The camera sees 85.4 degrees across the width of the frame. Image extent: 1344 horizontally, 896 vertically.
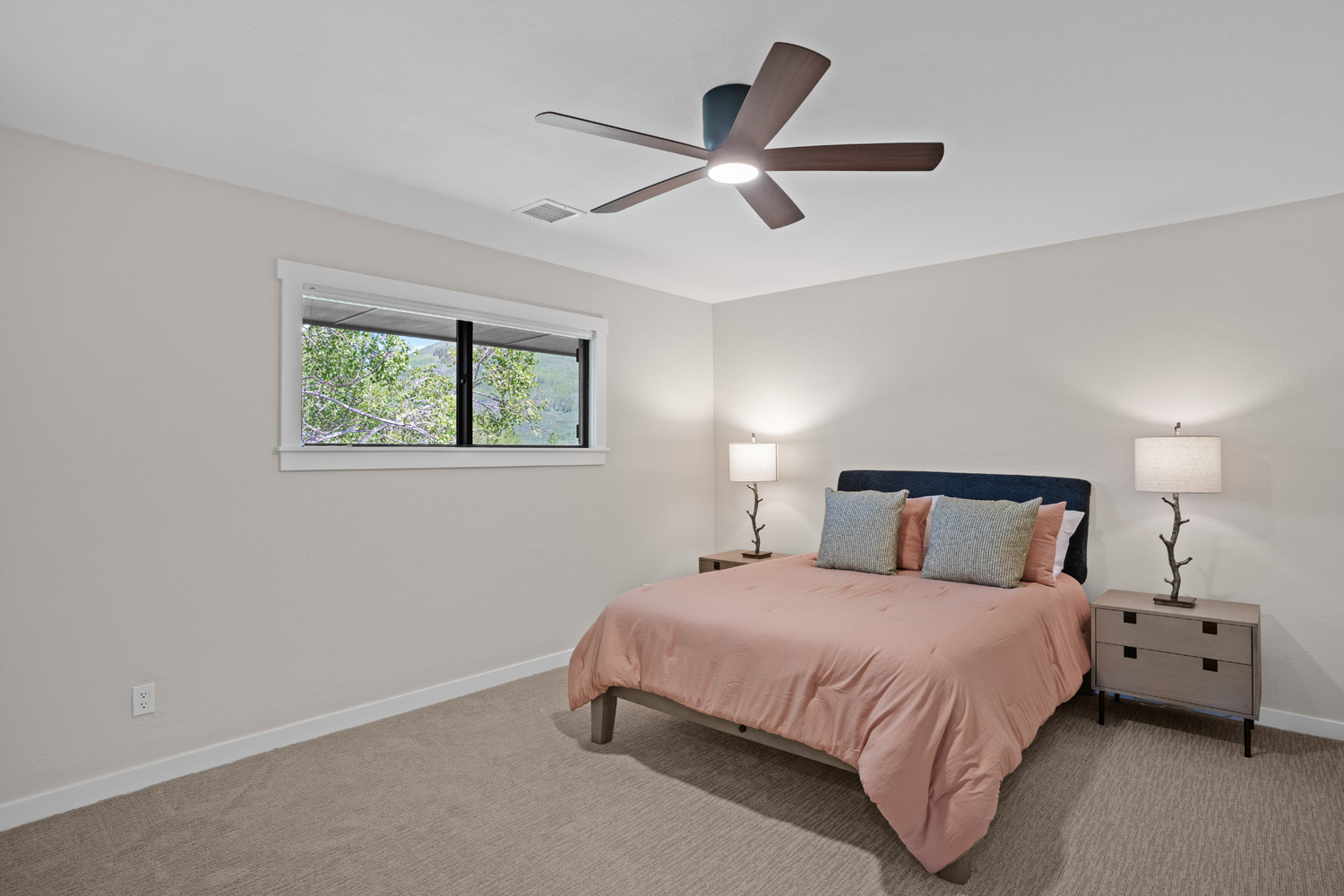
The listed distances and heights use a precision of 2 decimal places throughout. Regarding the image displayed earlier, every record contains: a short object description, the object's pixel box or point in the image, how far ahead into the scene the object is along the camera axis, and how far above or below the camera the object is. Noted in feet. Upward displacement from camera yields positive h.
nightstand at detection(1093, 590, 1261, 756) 9.84 -2.86
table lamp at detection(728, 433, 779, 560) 16.19 -0.31
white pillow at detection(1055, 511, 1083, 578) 12.41 -1.40
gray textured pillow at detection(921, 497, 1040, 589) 11.22 -1.46
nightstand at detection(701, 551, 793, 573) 15.52 -2.41
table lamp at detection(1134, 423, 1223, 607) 10.68 -0.19
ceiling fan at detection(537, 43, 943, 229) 6.16 +3.05
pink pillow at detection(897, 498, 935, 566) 12.94 -1.55
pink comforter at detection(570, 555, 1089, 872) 7.05 -2.57
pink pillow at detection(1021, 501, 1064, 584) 11.59 -1.58
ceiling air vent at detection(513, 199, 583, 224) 11.07 +3.68
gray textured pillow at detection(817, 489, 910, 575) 12.50 -1.45
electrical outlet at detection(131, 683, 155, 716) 9.25 -3.26
